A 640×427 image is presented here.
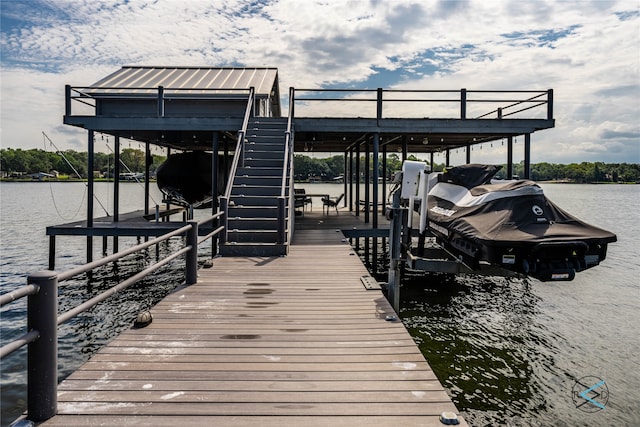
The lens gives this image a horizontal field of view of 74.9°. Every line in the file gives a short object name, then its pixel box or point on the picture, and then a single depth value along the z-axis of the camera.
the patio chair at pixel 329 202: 16.77
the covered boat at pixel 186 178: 15.83
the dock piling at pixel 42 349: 2.45
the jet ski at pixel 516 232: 5.65
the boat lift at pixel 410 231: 6.40
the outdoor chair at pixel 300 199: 15.46
